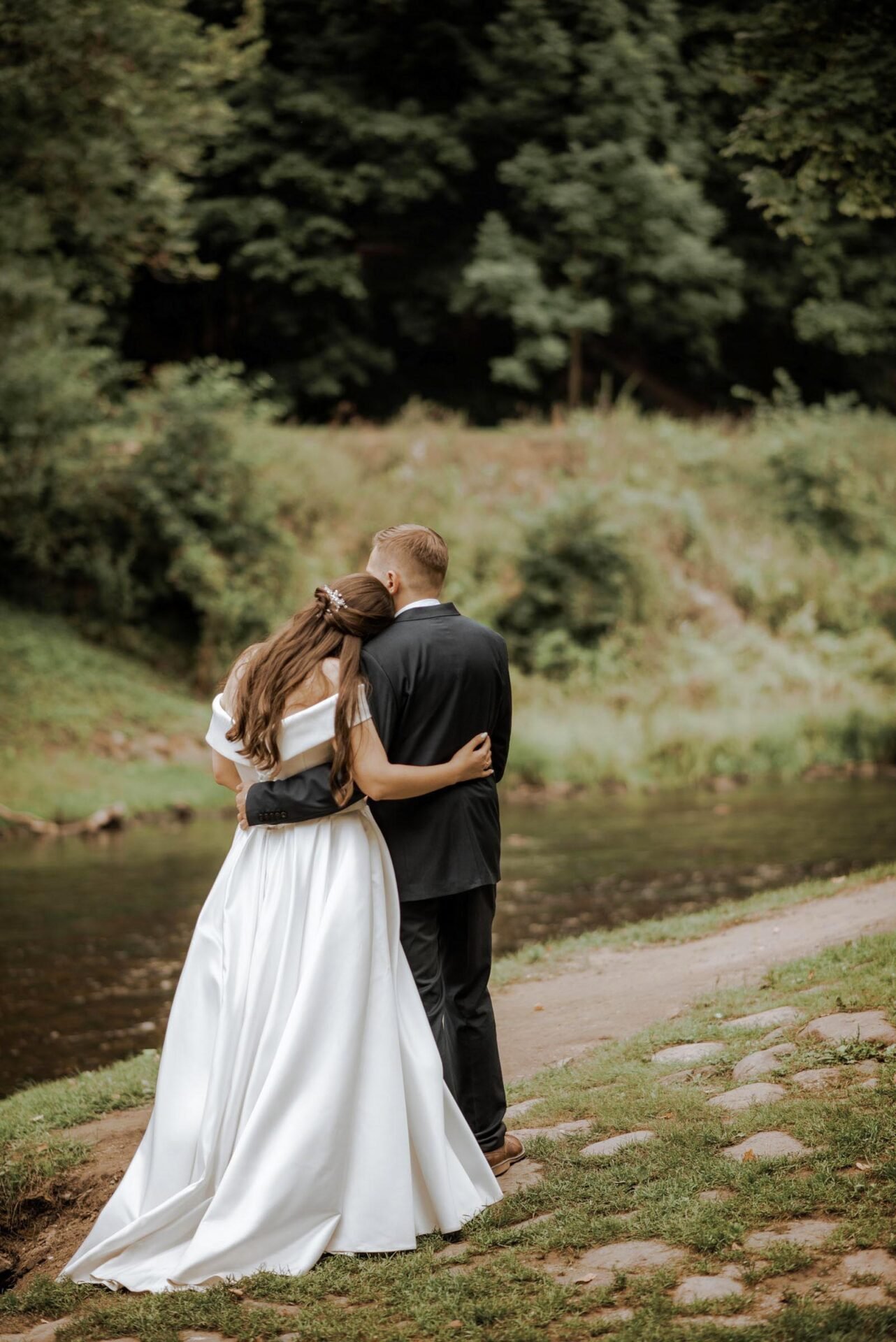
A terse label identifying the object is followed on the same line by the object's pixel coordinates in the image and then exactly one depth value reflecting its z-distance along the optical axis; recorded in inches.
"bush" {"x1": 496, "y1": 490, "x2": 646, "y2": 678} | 891.4
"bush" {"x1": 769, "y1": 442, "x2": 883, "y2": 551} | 1082.1
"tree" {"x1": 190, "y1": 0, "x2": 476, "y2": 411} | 1210.6
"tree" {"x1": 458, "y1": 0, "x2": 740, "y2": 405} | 1258.0
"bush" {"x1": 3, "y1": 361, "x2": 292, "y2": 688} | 823.7
